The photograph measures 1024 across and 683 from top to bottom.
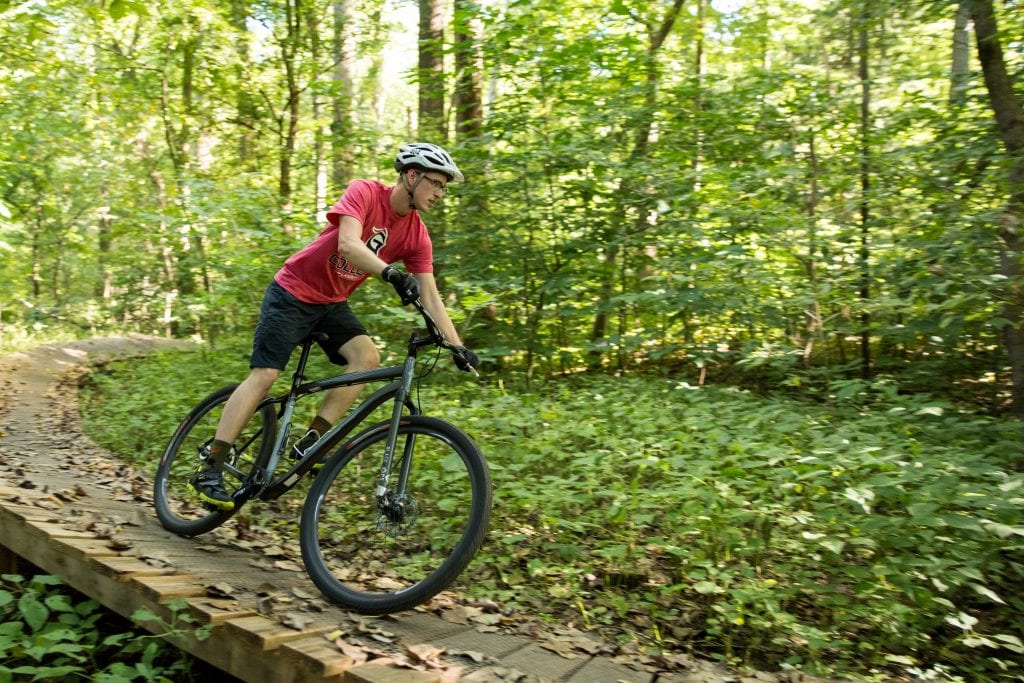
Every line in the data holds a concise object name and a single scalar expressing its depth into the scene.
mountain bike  3.14
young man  3.73
